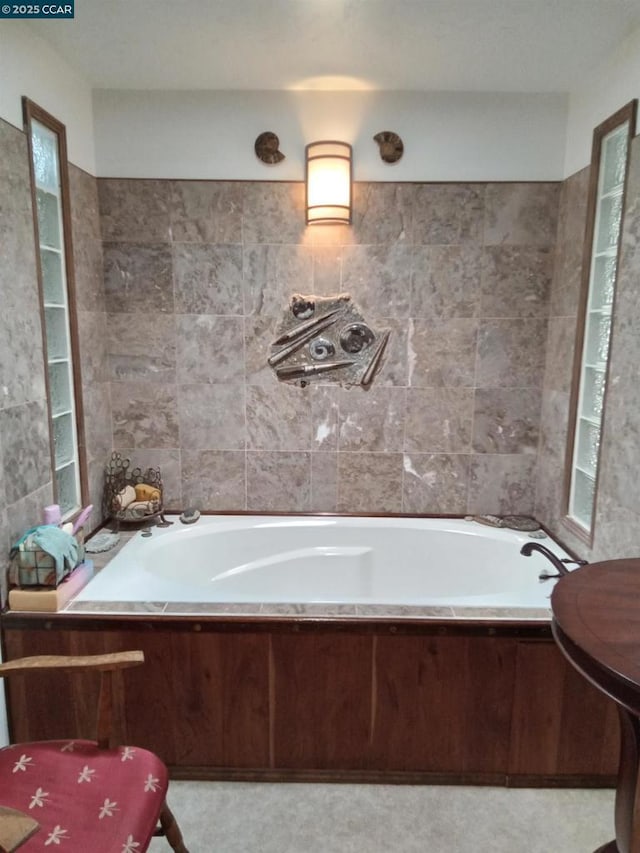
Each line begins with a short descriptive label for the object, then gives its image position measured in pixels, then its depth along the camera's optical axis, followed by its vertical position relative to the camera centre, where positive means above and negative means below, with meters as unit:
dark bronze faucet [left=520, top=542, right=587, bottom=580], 1.89 -0.74
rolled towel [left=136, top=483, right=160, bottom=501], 2.70 -0.77
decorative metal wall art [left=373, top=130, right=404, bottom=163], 2.54 +0.87
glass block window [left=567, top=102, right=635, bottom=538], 2.17 +0.11
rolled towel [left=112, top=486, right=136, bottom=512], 2.62 -0.78
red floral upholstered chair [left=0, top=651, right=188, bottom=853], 1.18 -1.06
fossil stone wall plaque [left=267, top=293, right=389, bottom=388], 2.70 -0.04
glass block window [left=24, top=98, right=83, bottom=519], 2.18 +0.12
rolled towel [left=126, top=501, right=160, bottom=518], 2.63 -0.83
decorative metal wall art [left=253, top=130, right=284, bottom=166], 2.54 +0.85
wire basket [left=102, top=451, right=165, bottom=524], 2.62 -0.77
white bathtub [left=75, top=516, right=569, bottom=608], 2.57 -1.06
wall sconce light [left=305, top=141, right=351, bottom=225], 2.46 +0.69
